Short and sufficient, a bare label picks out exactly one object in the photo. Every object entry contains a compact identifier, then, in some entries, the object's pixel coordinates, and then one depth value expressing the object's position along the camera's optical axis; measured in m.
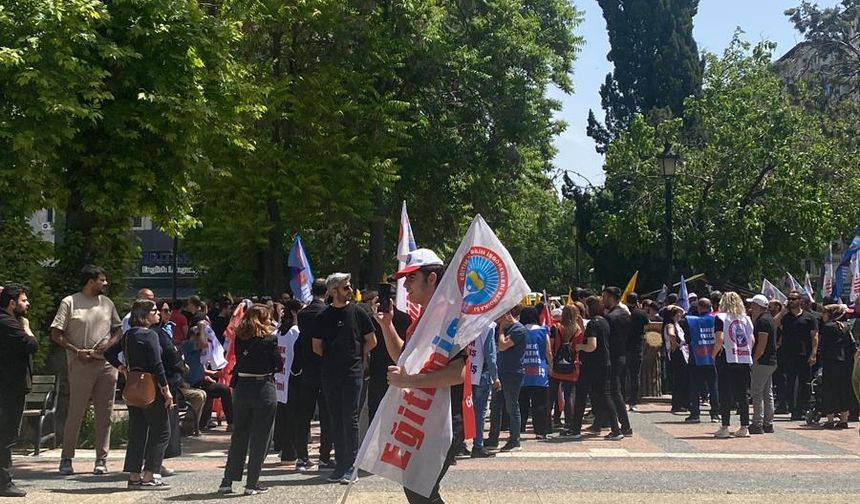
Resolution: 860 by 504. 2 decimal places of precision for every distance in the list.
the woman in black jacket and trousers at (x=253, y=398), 10.30
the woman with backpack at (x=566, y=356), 15.94
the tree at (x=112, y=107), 14.66
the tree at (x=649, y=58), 60.75
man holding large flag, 6.69
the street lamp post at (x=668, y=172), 27.11
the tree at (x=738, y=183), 36.72
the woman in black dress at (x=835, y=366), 17.03
